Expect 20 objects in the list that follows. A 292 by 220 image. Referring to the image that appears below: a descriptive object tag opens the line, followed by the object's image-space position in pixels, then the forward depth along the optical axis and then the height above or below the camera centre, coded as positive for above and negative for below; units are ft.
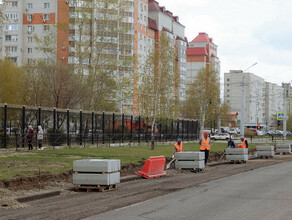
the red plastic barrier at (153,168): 63.05 -5.16
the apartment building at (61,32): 294.66 +63.07
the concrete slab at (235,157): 97.66 -5.63
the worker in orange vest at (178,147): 79.97 -3.08
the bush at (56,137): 110.42 -2.26
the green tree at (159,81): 127.65 +11.63
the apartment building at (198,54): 452.35 +66.22
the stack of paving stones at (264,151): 118.52 -5.40
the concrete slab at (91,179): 48.83 -5.00
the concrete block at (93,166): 48.88 -3.74
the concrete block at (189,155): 75.31 -4.14
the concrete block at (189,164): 75.31 -5.46
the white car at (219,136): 251.80 -4.39
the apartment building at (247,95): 565.12 +37.72
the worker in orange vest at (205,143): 83.20 -2.52
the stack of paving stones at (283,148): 139.11 -5.52
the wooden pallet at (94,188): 48.76 -5.89
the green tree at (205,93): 251.60 +17.28
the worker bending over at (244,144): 103.39 -3.30
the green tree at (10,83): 165.89 +14.28
